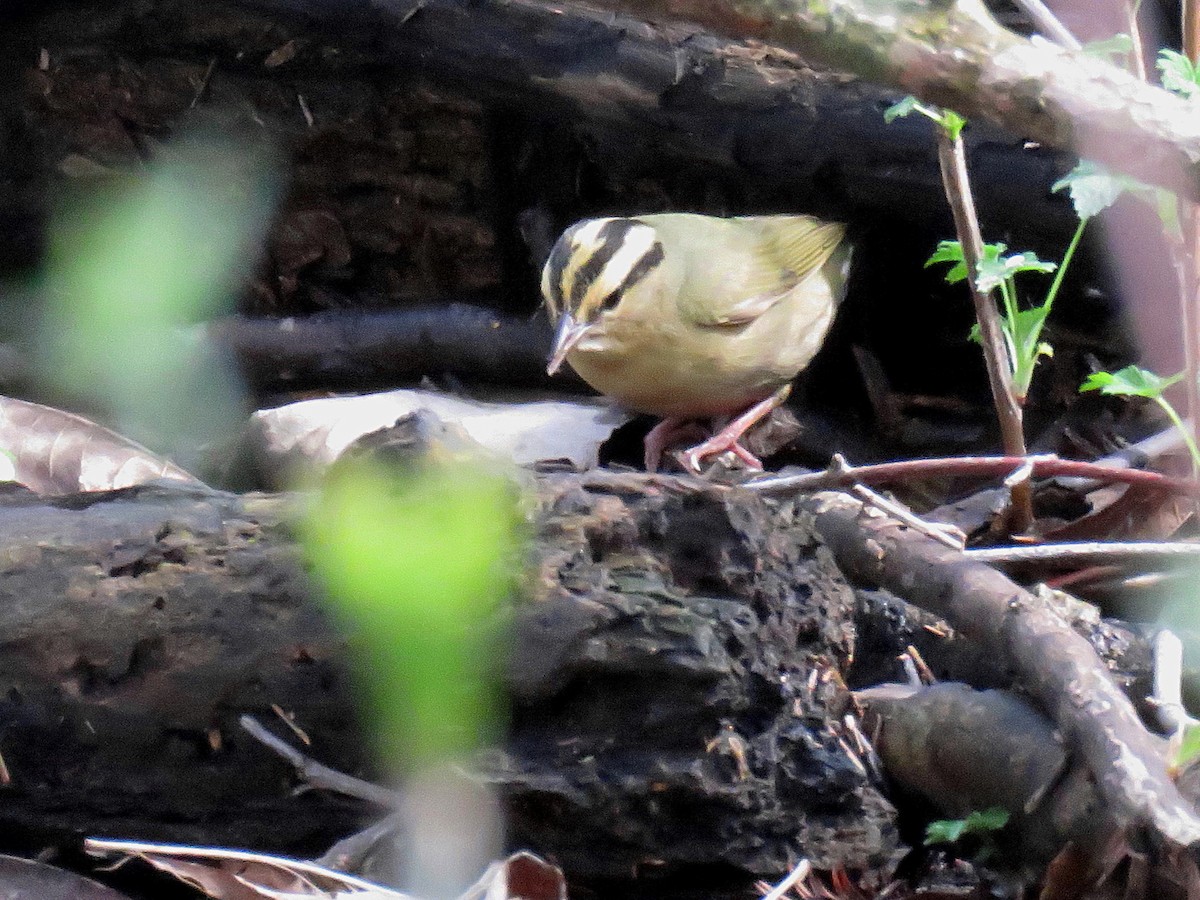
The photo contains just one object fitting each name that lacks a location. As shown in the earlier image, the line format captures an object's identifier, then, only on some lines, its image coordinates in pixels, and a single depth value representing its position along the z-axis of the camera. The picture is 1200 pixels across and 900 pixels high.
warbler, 9.87
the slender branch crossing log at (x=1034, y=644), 4.66
